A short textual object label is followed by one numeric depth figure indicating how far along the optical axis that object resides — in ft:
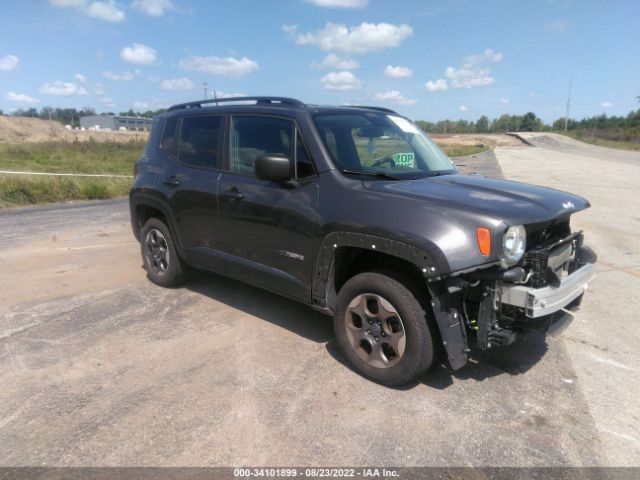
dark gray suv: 10.18
